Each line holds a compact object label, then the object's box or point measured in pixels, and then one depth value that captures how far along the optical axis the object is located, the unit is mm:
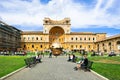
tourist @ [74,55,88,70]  6955
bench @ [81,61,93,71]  6786
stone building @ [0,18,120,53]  36102
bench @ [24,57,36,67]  7943
